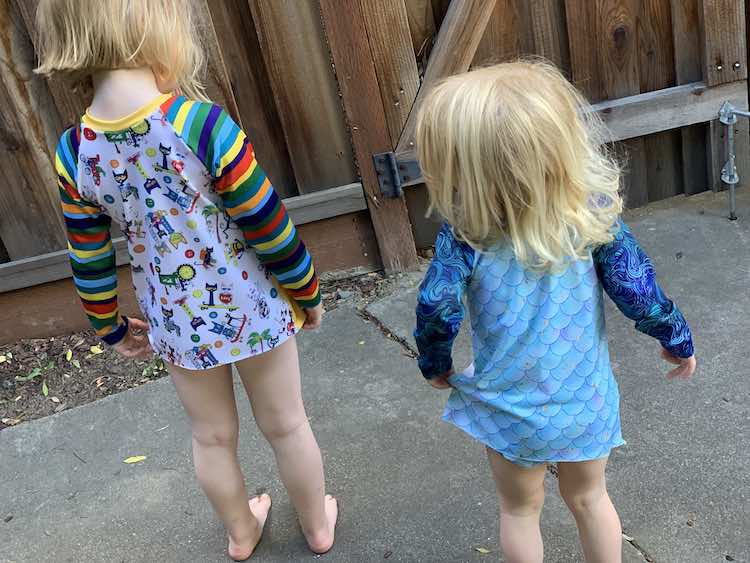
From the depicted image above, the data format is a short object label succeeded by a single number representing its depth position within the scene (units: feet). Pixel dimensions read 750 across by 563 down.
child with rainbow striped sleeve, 5.65
